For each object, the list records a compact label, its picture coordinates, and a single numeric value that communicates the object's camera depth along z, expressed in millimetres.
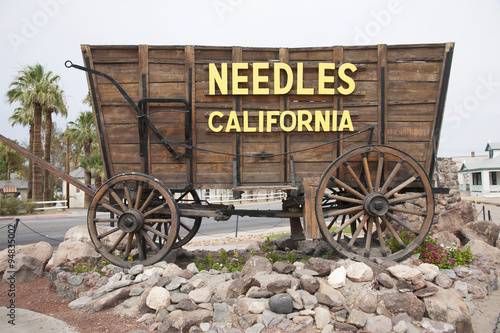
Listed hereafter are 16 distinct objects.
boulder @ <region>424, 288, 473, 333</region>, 3857
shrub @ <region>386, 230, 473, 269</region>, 5129
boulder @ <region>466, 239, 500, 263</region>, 5801
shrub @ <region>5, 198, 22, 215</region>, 20719
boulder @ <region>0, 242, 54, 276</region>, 5988
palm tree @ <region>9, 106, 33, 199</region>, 27053
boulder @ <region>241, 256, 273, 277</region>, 4672
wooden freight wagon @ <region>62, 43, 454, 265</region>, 5379
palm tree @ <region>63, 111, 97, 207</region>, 29328
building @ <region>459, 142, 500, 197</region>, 34688
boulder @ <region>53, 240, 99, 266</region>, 5707
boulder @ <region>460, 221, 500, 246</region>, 6688
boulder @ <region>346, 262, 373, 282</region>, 4371
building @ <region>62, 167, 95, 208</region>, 38188
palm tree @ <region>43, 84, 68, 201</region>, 23938
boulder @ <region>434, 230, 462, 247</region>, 5891
